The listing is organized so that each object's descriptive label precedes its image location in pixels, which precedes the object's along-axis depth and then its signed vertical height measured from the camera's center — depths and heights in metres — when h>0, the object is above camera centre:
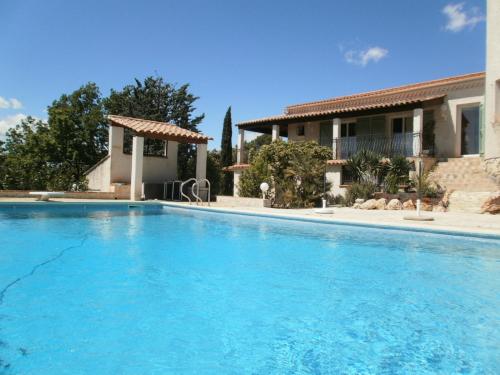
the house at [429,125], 14.07 +3.68
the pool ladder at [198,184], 17.88 +0.42
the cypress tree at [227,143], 27.75 +3.87
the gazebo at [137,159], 17.44 +1.66
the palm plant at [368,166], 16.42 +1.38
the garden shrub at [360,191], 15.79 +0.23
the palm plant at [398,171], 15.67 +1.14
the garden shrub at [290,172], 16.06 +1.00
